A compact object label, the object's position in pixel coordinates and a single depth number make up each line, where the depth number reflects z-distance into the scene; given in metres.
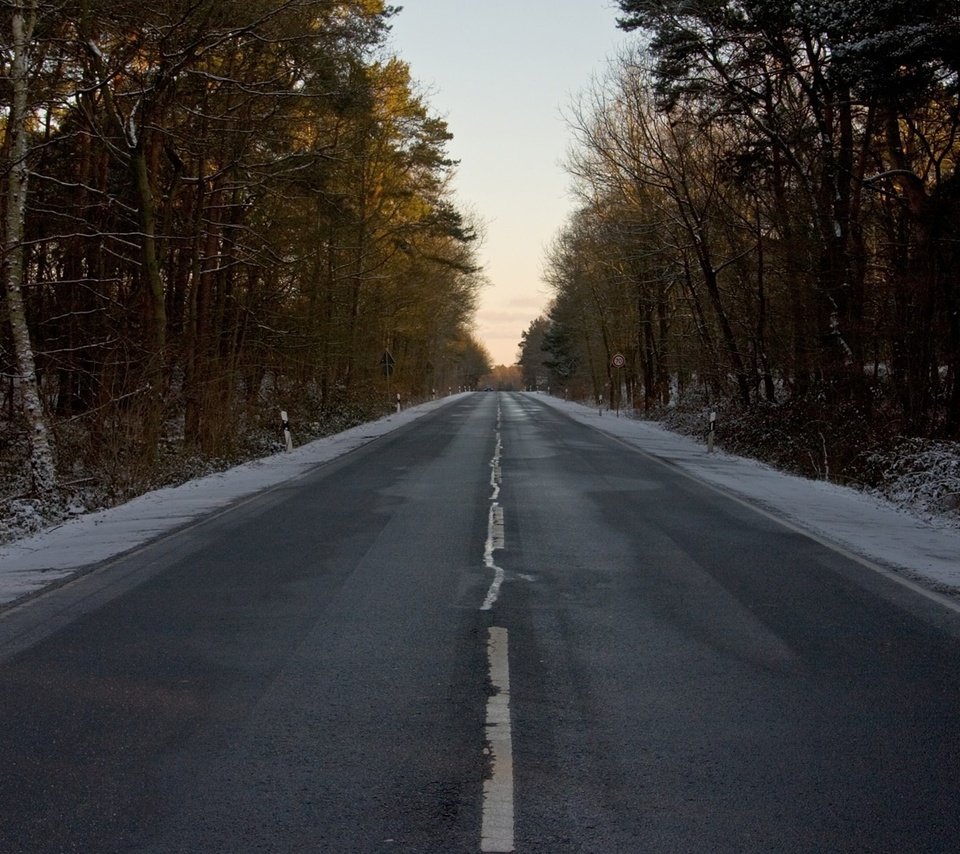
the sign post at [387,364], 42.56
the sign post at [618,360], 41.52
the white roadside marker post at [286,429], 24.45
